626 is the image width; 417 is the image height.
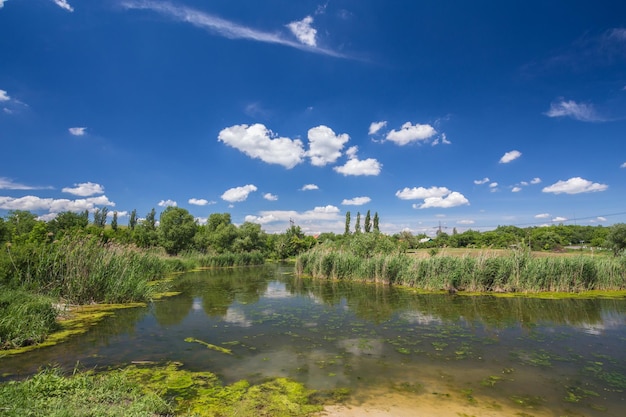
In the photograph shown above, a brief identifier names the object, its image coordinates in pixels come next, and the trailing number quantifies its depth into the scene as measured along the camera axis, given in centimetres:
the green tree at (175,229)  5188
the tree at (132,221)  8019
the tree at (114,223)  7612
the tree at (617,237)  3738
